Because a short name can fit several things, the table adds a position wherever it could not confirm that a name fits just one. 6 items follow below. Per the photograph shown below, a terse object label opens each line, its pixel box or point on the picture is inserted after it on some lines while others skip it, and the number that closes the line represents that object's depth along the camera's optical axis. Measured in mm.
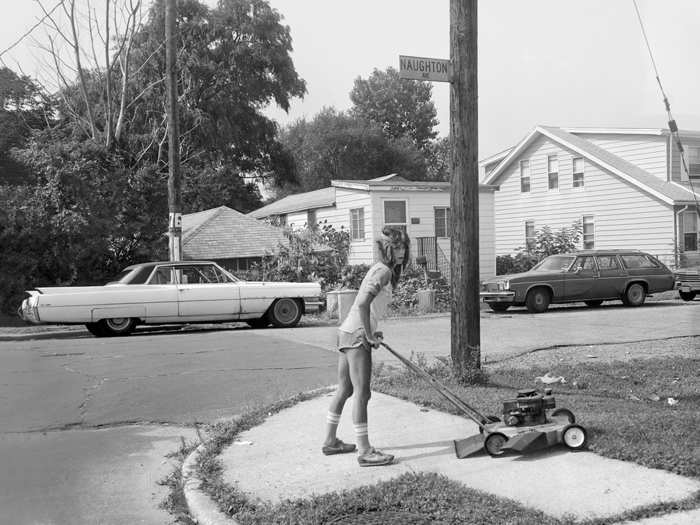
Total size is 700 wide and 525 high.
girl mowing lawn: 5641
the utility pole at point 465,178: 8375
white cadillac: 14617
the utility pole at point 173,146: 17672
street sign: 8172
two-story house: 27875
